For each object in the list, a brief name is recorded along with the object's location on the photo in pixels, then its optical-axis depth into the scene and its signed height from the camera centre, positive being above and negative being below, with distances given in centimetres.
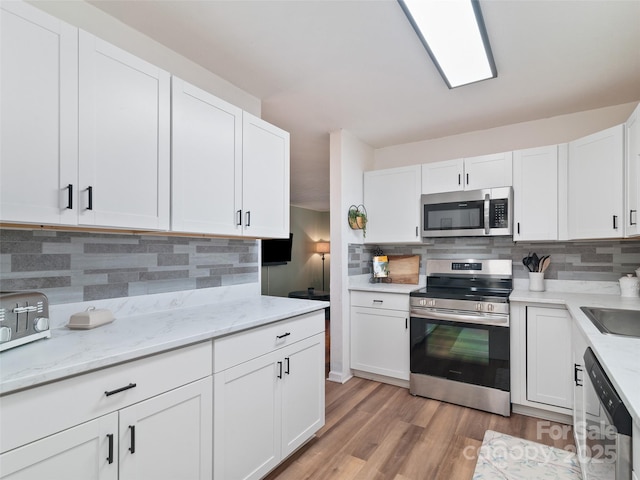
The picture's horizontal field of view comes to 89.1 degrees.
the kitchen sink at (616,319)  164 -44
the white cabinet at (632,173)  200 +43
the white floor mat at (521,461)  183 -133
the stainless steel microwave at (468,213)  279 +25
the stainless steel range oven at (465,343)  251 -84
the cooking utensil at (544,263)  282 -19
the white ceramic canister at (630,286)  238 -33
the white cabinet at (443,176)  305 +62
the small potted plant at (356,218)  334 +23
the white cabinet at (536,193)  262 +39
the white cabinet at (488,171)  282 +62
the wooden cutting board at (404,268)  350 -31
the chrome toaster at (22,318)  105 -27
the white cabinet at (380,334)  298 -89
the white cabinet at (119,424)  90 -60
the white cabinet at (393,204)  327 +38
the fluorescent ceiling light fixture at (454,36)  152 +110
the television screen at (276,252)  659 -24
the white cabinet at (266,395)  148 -81
